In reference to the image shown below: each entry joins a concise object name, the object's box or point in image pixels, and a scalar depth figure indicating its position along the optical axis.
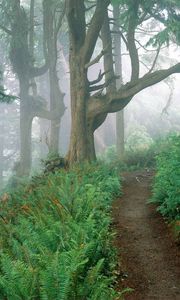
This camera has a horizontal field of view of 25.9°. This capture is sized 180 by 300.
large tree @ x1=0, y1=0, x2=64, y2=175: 23.91
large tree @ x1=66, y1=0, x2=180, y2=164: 16.72
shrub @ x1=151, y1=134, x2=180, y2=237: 8.38
